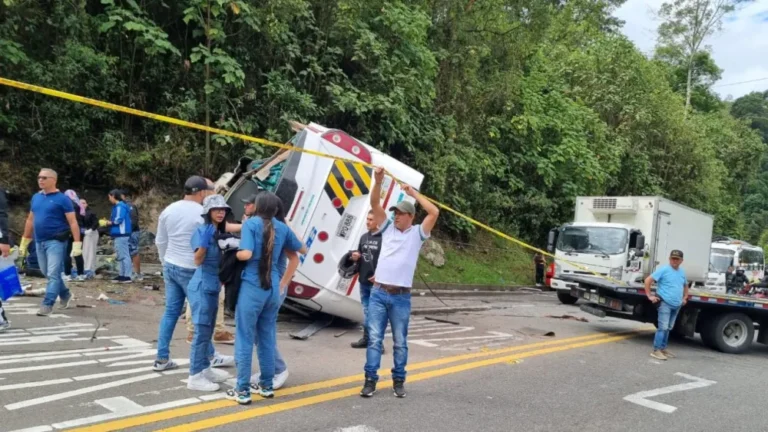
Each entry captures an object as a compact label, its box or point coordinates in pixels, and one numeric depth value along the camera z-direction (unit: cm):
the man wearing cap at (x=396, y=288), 507
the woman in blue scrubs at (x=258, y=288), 448
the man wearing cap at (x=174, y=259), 532
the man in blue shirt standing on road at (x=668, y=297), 796
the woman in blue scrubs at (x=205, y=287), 477
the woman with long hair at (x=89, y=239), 1013
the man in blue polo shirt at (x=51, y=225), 701
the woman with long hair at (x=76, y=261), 984
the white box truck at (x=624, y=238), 1486
